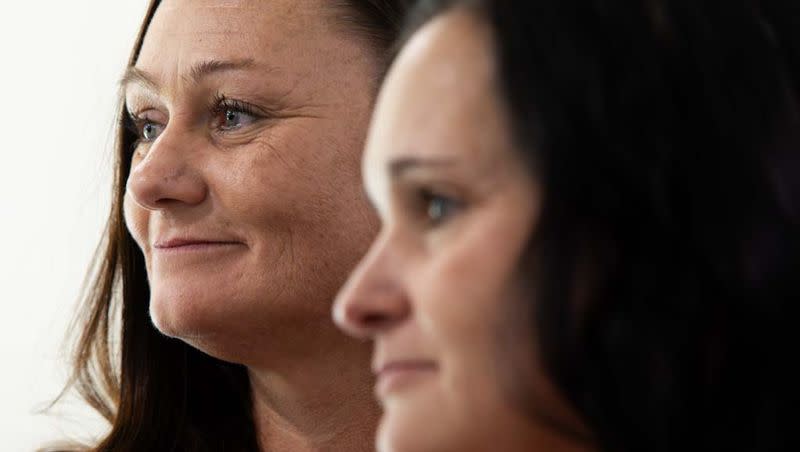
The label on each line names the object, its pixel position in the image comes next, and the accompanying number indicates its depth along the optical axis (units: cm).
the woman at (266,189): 156
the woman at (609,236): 130
